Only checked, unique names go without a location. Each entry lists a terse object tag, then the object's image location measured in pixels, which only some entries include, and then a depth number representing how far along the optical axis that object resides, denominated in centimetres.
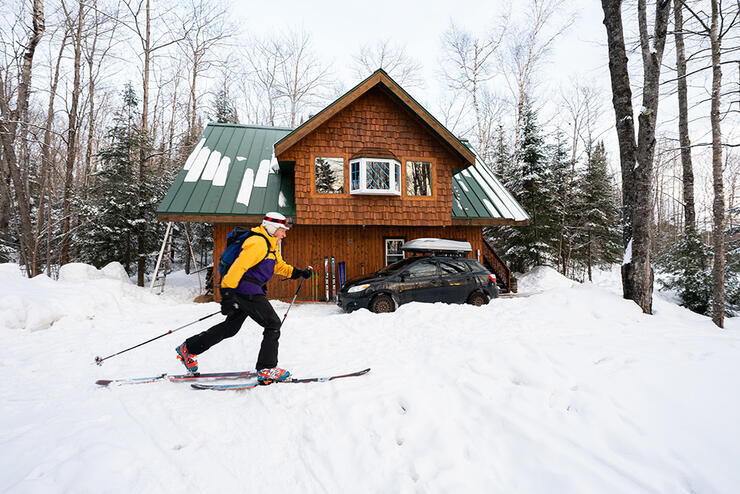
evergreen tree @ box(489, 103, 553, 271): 1485
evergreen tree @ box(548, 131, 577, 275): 1585
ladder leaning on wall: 901
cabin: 970
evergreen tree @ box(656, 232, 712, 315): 916
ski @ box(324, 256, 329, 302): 1041
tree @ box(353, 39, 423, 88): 2243
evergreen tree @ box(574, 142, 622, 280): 1692
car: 737
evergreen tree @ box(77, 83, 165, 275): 1253
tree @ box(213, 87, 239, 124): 2091
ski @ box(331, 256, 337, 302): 1049
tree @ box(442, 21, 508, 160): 2042
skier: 338
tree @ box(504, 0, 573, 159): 1883
